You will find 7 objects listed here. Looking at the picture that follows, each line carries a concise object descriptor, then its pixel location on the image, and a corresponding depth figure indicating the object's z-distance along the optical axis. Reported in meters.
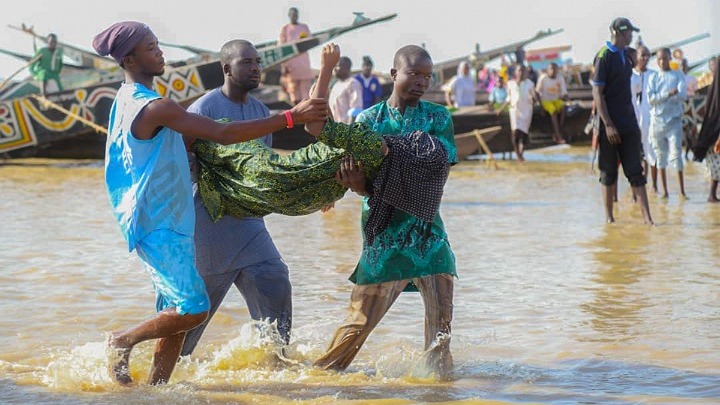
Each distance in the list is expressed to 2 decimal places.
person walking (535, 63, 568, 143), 21.59
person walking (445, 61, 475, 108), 23.36
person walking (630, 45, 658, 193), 13.38
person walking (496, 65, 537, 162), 20.45
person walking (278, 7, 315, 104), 20.44
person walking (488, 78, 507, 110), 22.93
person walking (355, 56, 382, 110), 16.69
